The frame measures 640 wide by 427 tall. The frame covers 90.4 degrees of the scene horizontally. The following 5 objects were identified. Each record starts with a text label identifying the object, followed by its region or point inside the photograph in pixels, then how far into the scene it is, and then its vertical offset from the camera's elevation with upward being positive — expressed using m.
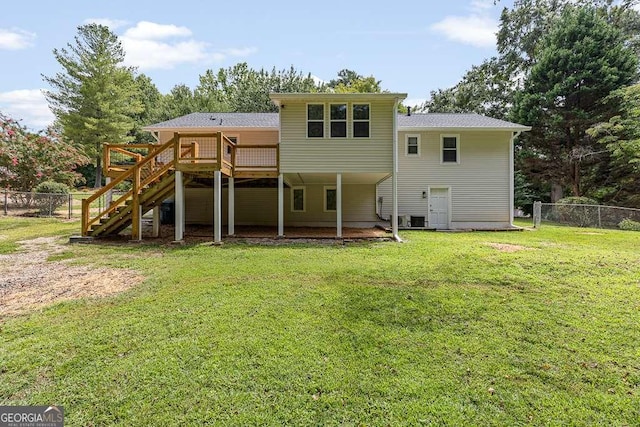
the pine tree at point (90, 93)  26.47 +10.11
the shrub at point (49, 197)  14.23 +0.67
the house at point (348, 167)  10.82 +1.67
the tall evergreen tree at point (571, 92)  19.38 +7.54
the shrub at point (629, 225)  14.04 -0.62
